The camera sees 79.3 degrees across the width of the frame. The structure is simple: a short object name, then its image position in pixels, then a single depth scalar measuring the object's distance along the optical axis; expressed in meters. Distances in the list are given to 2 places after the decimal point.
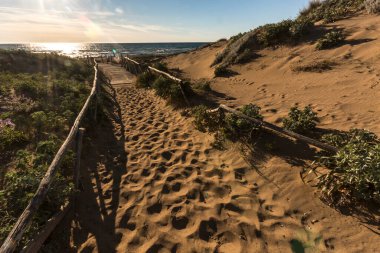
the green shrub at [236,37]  19.21
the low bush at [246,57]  14.87
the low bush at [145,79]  14.58
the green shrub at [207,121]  7.07
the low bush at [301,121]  5.67
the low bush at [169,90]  9.65
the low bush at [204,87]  10.96
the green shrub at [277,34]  14.87
